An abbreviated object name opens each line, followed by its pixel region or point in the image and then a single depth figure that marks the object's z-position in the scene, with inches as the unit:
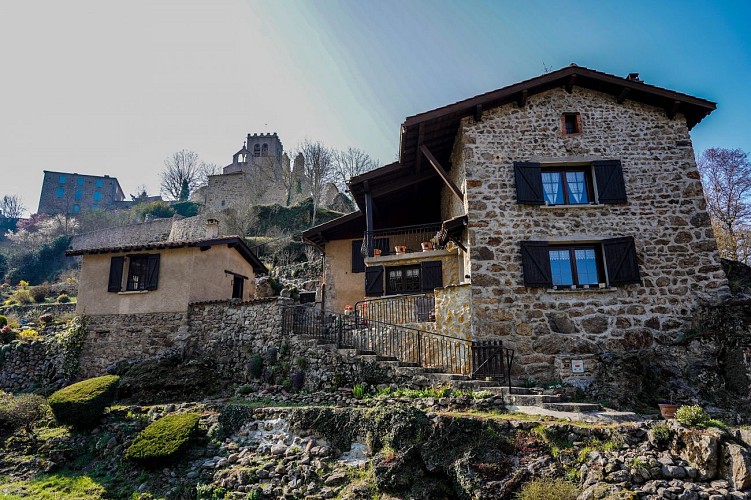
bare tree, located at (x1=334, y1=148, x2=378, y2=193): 1822.3
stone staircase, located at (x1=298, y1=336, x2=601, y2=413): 385.7
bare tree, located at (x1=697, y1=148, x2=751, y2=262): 880.3
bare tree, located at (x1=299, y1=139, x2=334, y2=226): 1545.3
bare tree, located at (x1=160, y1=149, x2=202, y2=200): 2306.8
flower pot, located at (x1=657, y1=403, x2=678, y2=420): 355.6
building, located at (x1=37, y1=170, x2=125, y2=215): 2357.3
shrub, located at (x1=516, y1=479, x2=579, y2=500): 287.9
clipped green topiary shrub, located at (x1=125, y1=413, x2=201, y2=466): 418.3
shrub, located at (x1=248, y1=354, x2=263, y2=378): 583.5
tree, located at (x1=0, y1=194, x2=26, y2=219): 2329.7
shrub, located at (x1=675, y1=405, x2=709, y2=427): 304.5
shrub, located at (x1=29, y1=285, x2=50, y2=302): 1219.9
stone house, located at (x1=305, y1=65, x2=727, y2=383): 514.9
